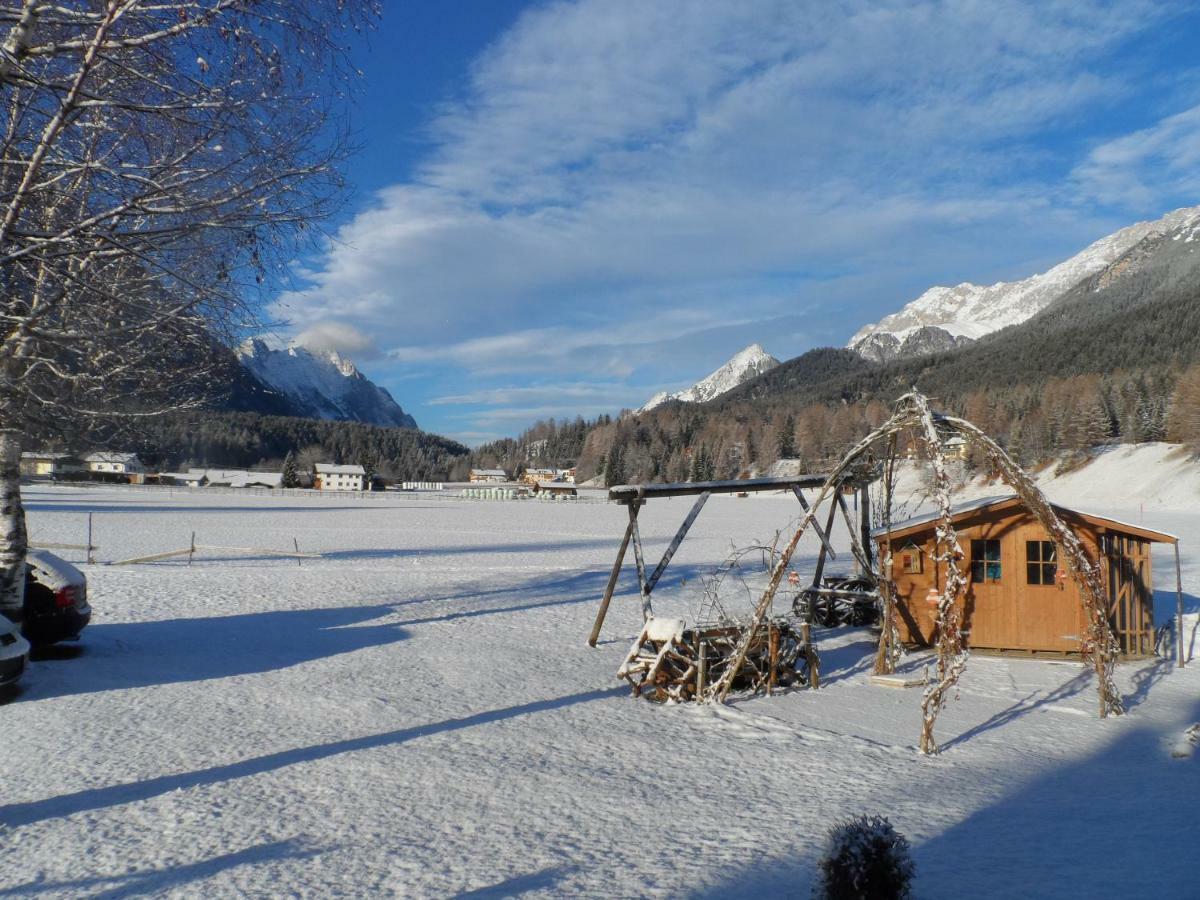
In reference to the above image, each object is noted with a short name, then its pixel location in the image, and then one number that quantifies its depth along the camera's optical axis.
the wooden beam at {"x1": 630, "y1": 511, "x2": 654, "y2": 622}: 12.56
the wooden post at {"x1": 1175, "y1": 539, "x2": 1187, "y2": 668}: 12.98
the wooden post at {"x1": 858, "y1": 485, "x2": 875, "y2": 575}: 16.33
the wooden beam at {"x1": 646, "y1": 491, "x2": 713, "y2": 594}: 13.07
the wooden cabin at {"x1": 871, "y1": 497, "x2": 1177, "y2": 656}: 13.55
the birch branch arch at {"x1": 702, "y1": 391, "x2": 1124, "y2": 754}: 8.55
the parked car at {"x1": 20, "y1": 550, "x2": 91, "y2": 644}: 11.20
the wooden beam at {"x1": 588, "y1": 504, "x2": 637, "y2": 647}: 13.70
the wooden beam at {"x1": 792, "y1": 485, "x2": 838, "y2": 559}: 14.29
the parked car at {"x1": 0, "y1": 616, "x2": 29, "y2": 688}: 8.63
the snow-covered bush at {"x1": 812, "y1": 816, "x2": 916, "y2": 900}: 4.70
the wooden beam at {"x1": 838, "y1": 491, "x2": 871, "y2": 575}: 14.58
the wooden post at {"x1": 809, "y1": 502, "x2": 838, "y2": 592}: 16.47
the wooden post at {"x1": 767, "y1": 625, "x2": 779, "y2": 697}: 11.10
